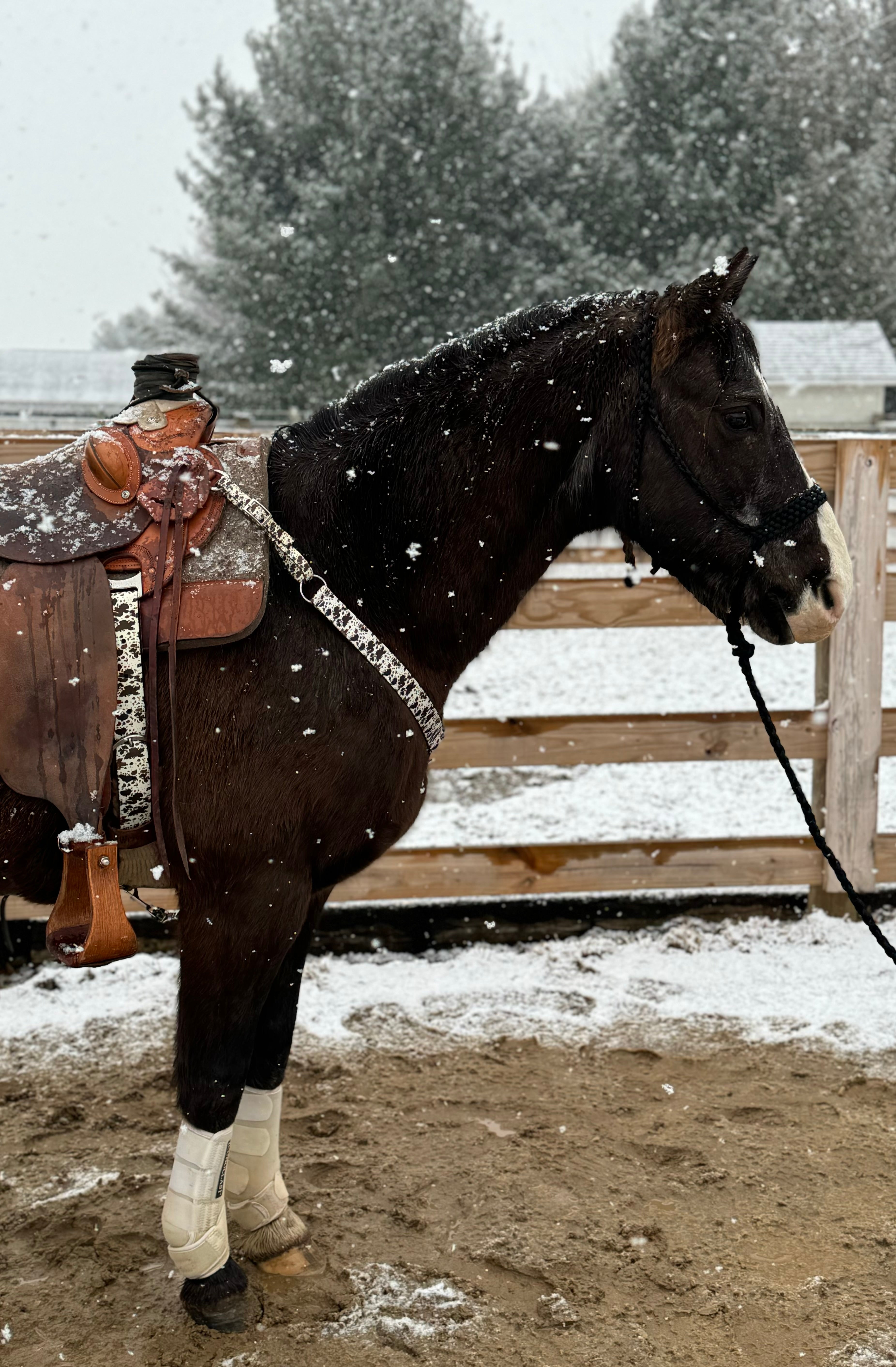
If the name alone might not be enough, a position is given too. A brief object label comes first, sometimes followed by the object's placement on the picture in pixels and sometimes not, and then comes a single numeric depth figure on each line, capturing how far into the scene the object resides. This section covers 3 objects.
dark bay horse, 1.90
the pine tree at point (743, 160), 27.41
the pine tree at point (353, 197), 24.84
